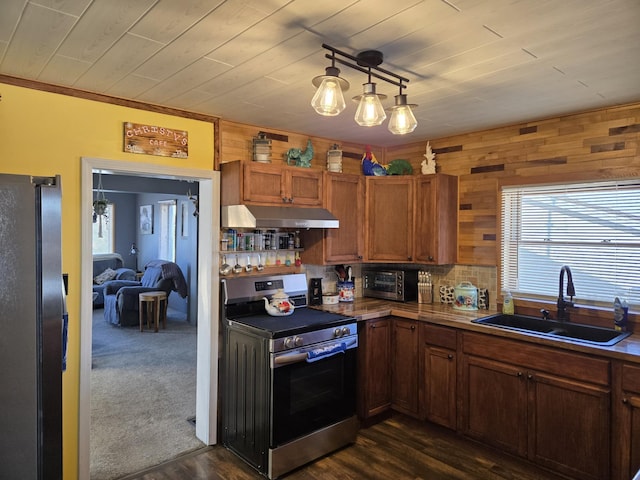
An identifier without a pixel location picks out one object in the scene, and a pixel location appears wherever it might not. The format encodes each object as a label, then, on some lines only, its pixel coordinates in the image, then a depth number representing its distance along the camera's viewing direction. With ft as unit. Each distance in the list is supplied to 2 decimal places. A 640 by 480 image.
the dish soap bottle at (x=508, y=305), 11.00
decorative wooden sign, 9.06
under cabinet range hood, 9.68
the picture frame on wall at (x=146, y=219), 30.94
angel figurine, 12.64
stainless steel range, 9.02
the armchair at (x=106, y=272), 27.17
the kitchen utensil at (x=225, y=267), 10.56
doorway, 9.81
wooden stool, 22.54
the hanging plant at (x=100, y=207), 17.41
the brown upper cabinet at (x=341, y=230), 11.80
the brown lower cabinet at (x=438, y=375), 10.53
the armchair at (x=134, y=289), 22.95
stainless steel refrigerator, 3.97
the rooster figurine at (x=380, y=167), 12.90
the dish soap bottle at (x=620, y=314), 9.16
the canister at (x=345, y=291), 12.68
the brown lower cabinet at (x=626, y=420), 7.78
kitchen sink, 9.19
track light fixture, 5.78
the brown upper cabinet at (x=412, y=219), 12.03
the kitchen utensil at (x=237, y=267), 10.77
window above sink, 9.50
